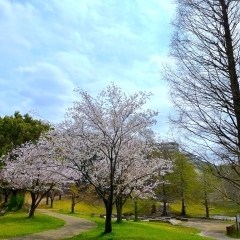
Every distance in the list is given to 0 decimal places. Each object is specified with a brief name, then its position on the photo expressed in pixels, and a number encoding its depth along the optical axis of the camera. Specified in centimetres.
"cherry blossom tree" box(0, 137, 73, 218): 1522
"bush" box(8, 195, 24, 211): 2792
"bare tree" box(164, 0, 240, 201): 491
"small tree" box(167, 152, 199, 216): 3632
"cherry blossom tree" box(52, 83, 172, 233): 1433
